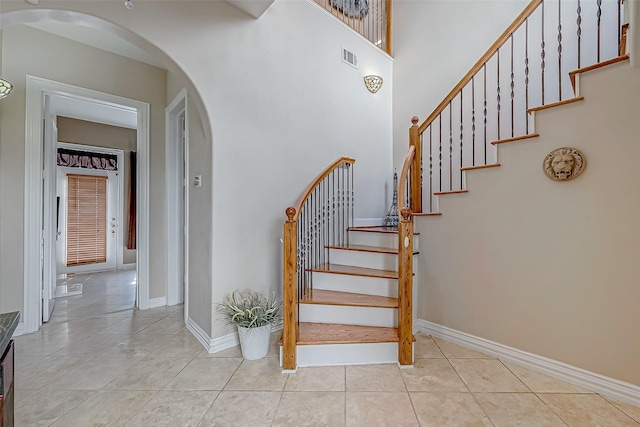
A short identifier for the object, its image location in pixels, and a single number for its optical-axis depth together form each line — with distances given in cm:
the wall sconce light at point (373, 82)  396
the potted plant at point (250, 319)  232
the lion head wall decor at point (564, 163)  195
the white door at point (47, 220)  311
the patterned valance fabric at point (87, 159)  548
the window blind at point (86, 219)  566
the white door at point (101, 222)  553
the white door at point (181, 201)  372
